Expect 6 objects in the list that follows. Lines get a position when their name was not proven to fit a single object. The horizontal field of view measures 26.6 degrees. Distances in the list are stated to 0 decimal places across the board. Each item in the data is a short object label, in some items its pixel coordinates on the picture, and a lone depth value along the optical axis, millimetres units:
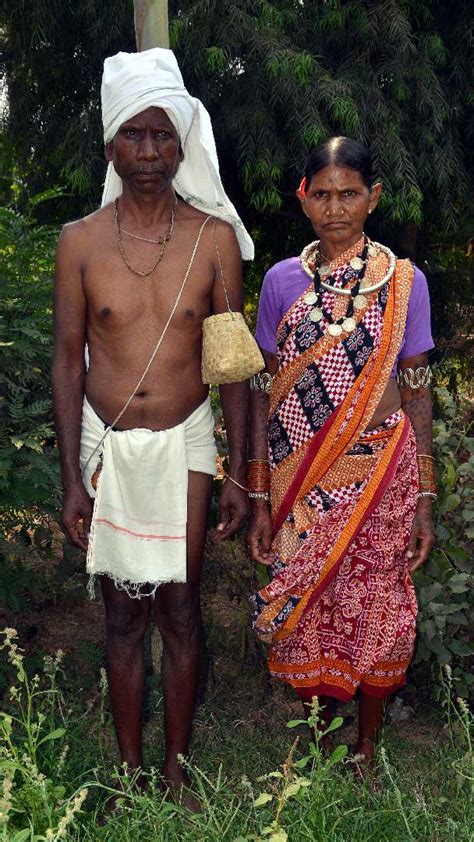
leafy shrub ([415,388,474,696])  3781
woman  3262
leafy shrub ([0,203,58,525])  3684
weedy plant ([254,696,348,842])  2312
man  3076
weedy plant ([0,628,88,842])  2324
